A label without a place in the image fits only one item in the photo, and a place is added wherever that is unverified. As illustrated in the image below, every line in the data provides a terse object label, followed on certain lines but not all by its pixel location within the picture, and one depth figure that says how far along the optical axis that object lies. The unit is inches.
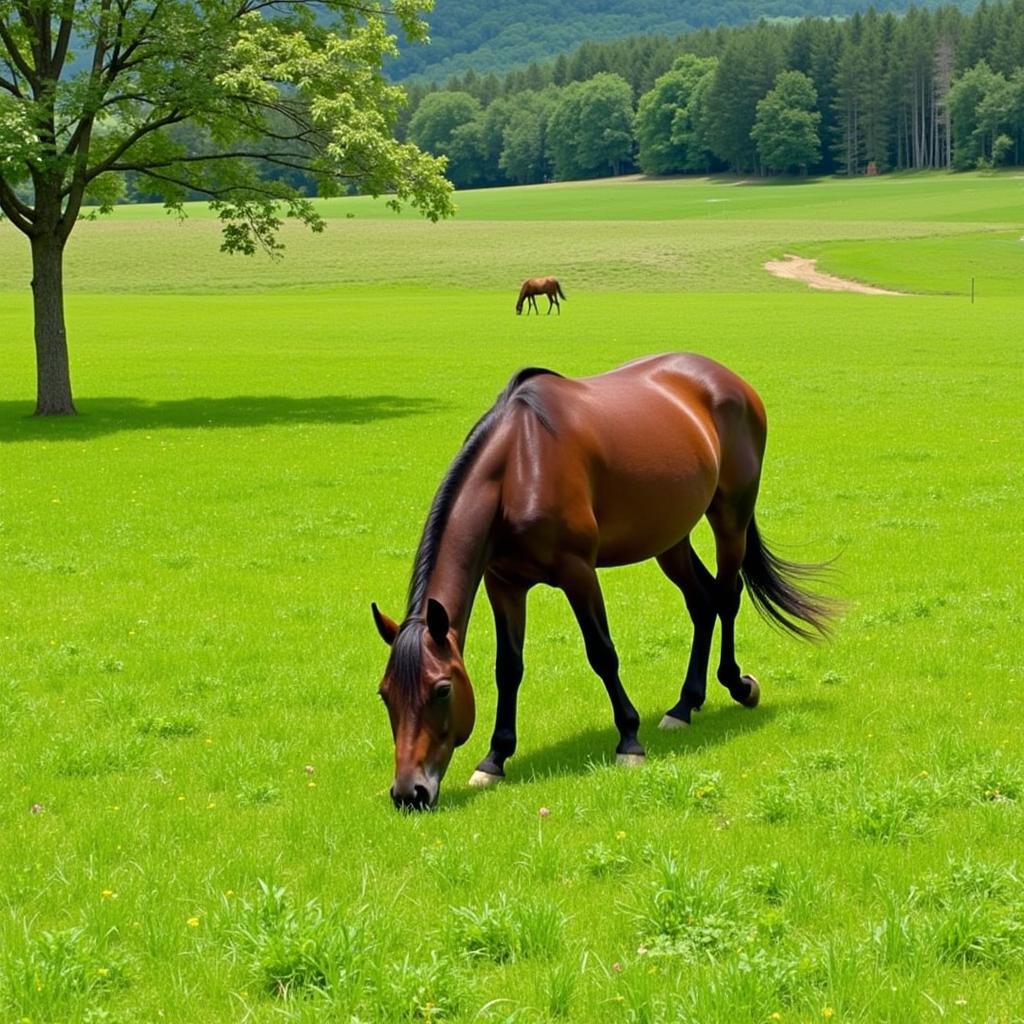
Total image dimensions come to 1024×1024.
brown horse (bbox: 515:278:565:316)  2257.6
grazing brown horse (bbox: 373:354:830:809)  262.8
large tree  1067.9
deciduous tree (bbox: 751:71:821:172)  6456.7
